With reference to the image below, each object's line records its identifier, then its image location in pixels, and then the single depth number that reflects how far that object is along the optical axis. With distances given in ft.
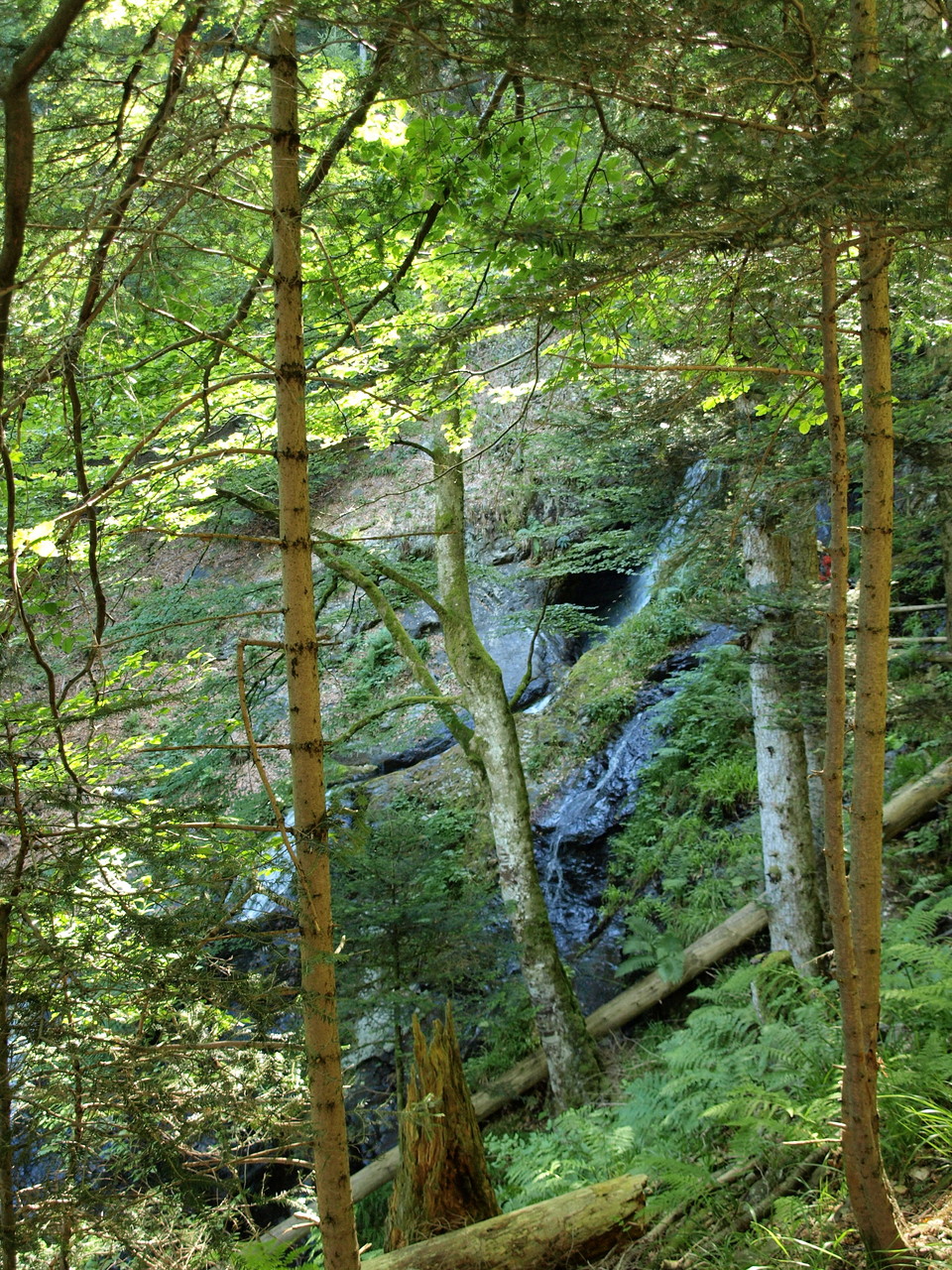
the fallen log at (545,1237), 13.16
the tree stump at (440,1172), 14.44
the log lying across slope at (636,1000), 27.02
